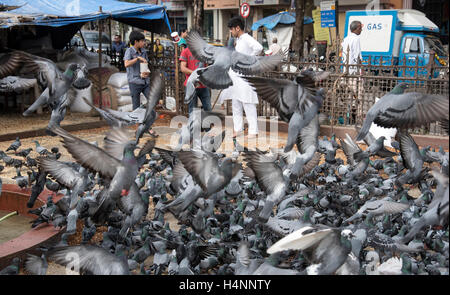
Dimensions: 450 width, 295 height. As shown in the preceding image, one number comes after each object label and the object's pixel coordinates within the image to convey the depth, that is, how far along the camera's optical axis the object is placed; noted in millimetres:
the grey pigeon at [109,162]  3508
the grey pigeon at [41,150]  6699
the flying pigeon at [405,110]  3348
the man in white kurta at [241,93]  7816
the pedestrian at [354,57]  8953
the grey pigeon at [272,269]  3084
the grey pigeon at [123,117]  5537
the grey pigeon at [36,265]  3625
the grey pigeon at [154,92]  4434
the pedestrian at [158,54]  11883
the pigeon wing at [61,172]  4707
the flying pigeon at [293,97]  3938
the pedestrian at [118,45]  15070
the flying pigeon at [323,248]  2793
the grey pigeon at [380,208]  4207
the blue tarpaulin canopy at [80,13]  9617
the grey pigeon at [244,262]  3250
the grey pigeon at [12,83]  7644
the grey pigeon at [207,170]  3824
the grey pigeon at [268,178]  4094
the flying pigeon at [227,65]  5078
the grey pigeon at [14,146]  7488
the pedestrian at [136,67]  8289
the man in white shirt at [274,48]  13195
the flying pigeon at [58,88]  5320
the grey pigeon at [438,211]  2692
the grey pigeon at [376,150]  5801
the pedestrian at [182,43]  10562
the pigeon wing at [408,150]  4773
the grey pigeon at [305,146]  4336
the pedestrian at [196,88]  7741
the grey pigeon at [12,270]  3547
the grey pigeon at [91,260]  3244
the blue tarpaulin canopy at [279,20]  19812
